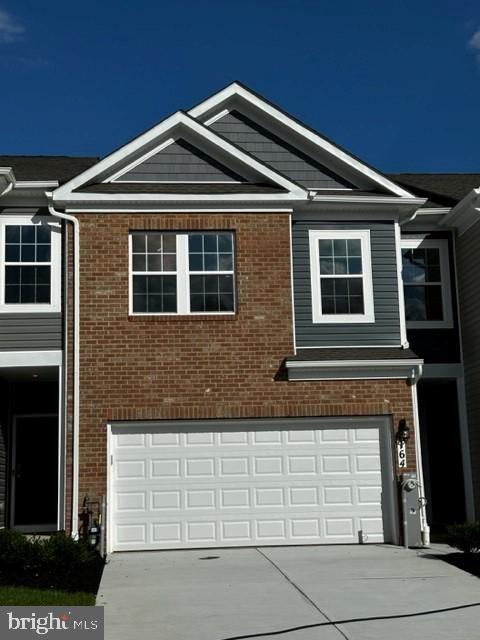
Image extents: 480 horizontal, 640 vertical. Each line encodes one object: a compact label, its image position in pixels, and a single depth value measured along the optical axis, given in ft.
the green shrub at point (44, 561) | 38.11
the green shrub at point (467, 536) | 43.80
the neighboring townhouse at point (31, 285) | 50.14
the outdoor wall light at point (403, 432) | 50.06
